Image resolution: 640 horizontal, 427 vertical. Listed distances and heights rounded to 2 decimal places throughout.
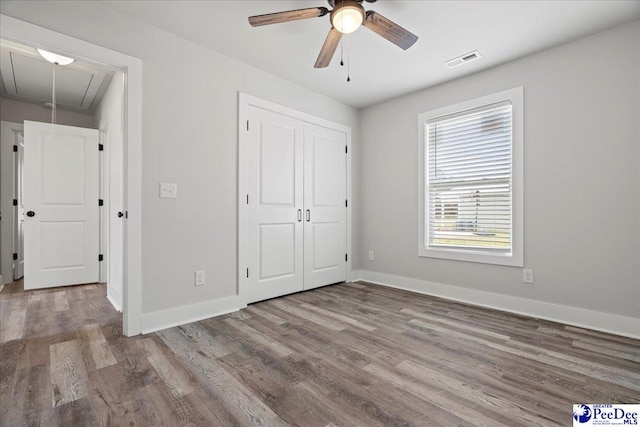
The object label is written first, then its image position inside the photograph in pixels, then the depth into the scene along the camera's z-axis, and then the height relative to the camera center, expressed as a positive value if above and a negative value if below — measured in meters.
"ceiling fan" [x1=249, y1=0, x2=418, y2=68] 1.96 +1.29
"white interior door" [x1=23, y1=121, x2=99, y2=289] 3.88 +0.10
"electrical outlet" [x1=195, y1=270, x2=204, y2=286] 2.77 -0.60
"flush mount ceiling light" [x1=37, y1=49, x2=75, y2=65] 2.74 +1.44
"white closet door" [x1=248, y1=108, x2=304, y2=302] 3.25 +0.10
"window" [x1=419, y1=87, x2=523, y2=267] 3.01 +0.37
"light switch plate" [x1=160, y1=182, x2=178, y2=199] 2.56 +0.19
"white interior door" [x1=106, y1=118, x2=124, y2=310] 3.06 -0.05
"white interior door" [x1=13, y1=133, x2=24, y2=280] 4.29 -0.04
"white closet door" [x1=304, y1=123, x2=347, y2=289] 3.83 +0.09
